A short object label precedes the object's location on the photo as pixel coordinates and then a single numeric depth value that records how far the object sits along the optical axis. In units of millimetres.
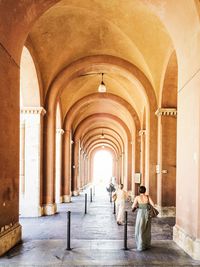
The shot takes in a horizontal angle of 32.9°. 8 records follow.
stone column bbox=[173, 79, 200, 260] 7117
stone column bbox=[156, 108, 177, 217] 13539
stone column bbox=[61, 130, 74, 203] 20592
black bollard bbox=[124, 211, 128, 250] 7941
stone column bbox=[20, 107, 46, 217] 13617
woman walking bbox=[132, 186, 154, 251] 7935
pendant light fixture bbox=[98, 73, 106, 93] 14700
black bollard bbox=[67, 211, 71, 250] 7891
